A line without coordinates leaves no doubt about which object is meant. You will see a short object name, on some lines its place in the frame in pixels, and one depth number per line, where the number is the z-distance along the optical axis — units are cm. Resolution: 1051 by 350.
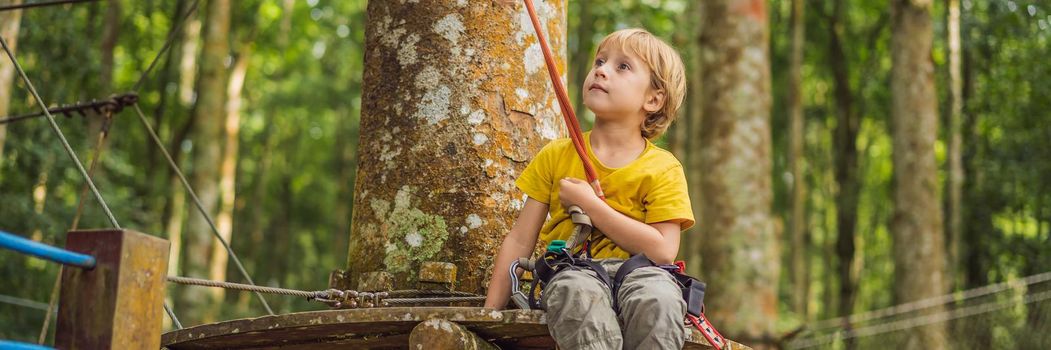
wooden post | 219
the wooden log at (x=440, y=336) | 258
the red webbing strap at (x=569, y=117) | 297
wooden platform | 261
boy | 265
